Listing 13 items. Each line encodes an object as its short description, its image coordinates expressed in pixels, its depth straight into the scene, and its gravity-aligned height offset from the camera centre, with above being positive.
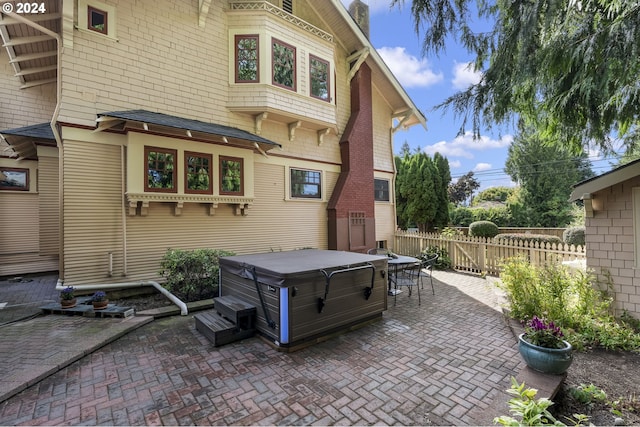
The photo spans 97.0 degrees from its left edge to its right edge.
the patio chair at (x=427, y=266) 6.85 -1.51
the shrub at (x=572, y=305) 4.01 -1.51
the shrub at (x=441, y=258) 10.04 -1.55
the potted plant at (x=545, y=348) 2.93 -1.44
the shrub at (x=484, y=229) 16.22 -0.86
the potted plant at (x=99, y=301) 4.95 -1.46
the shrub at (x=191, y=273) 5.89 -1.20
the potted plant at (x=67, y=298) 5.05 -1.43
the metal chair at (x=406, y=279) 6.08 -1.46
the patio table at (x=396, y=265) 6.50 -1.19
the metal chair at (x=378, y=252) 8.20 -1.06
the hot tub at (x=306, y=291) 3.81 -1.16
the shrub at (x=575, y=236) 13.53 -1.13
